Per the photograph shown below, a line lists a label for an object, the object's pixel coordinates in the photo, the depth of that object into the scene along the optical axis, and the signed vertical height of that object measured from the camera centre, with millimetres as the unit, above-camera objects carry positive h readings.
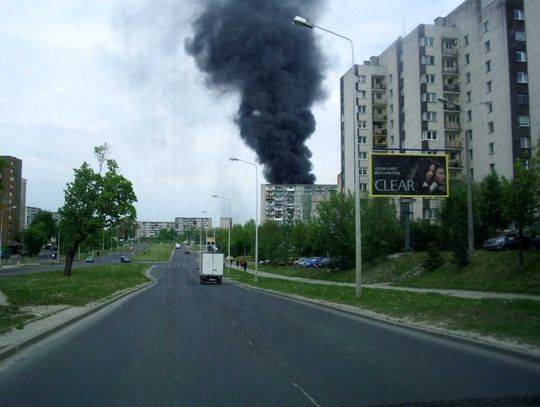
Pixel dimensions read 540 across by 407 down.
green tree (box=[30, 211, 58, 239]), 154988 +6449
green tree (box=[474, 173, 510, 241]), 40000 +2726
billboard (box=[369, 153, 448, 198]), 29688 +3864
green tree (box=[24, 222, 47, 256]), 119250 +848
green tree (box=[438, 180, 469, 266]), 40500 +2479
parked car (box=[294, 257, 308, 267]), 70562 -2516
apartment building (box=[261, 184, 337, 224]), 111500 +10069
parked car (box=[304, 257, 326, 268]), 66875 -2327
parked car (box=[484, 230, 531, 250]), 33688 +154
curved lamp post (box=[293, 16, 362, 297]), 21812 +644
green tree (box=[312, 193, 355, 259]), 46562 +1542
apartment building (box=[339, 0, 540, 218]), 55000 +18725
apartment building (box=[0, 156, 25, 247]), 124312 +9882
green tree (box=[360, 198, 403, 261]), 44875 +1404
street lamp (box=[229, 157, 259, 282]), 43697 -990
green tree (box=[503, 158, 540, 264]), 25516 +2245
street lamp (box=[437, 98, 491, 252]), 33094 +1848
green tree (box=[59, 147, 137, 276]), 47781 +3436
